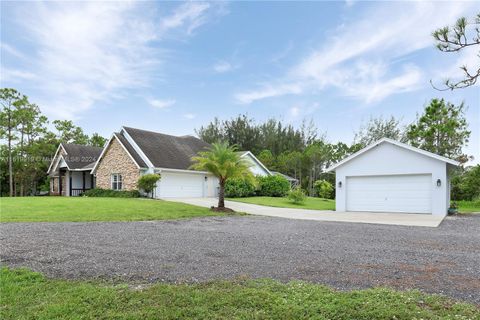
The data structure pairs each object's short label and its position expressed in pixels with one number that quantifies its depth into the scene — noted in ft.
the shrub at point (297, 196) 79.87
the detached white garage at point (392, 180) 55.52
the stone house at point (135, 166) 84.12
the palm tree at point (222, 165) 58.59
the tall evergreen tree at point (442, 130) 89.92
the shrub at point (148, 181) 77.71
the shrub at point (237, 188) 91.91
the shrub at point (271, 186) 100.68
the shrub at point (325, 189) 106.73
